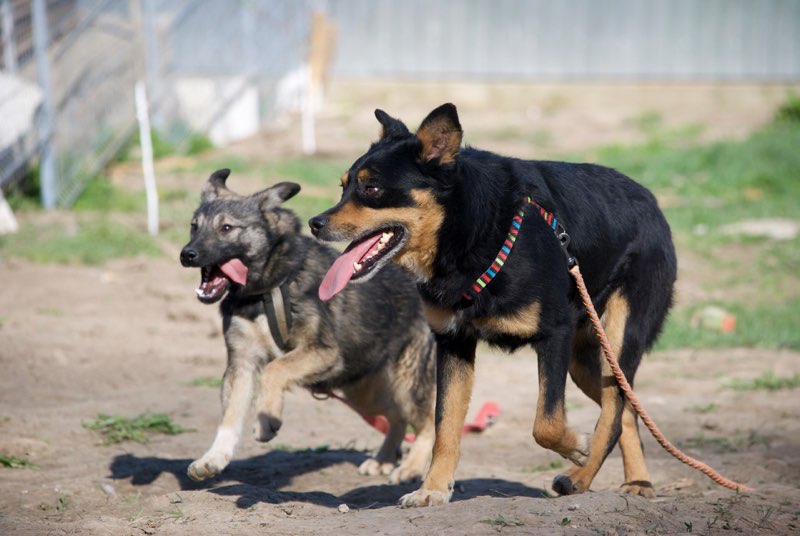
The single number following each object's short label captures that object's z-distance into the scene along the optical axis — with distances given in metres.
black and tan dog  9.64
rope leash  10.62
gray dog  12.07
